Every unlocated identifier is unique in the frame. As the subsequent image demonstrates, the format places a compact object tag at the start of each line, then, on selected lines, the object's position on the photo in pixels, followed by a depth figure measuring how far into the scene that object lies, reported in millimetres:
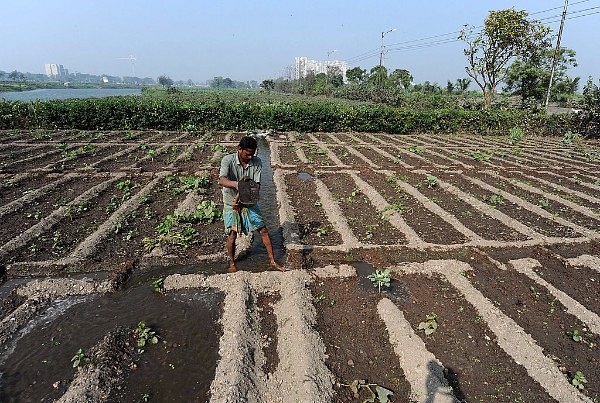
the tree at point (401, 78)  54781
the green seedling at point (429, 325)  4207
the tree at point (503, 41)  26188
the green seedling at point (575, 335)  4199
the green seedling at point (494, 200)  8805
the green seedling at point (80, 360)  3551
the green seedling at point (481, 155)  13727
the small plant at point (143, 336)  3887
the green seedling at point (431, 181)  9938
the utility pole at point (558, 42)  25083
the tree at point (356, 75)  71062
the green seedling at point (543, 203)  8702
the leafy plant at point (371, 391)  3262
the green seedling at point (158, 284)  4934
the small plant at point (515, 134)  20122
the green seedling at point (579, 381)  3516
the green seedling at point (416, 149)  15186
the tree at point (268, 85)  104312
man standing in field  4871
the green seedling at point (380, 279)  5031
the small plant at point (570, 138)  19328
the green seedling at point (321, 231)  6788
